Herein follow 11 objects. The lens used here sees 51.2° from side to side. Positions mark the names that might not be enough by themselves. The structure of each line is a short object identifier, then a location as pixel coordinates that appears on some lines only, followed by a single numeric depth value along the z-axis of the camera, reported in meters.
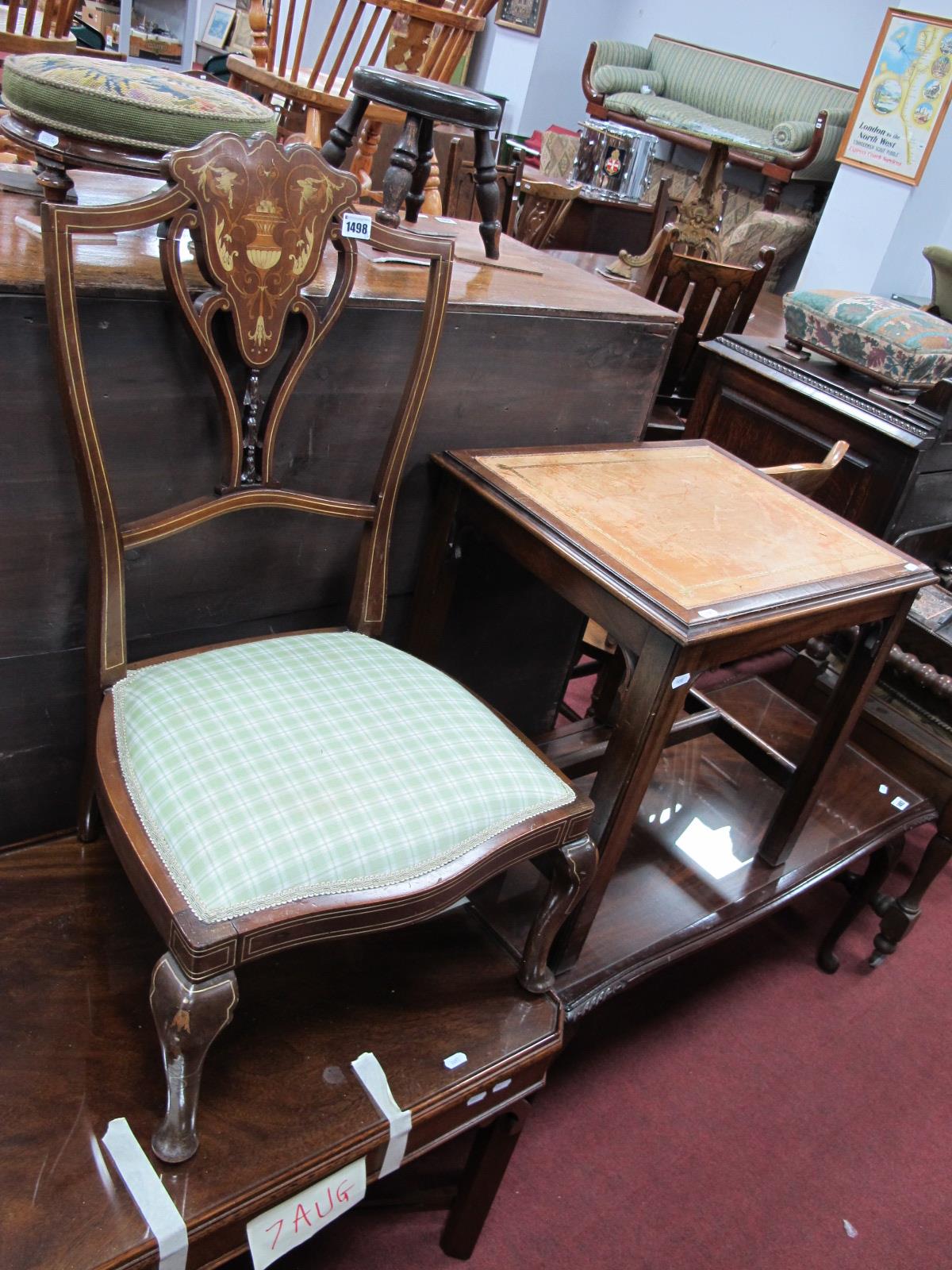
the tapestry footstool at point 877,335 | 2.48
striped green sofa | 7.12
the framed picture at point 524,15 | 8.08
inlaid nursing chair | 0.92
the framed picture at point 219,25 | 5.50
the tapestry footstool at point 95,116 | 1.13
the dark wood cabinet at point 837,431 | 2.44
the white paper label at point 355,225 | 1.13
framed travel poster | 5.29
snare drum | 4.56
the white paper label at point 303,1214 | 0.97
